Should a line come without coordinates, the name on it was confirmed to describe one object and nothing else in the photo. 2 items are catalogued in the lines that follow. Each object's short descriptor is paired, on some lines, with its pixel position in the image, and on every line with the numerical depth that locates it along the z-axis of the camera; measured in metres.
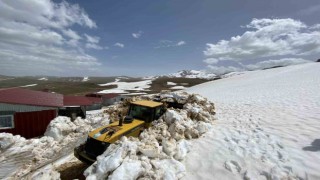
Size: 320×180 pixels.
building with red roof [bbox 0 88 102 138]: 11.08
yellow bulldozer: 5.31
